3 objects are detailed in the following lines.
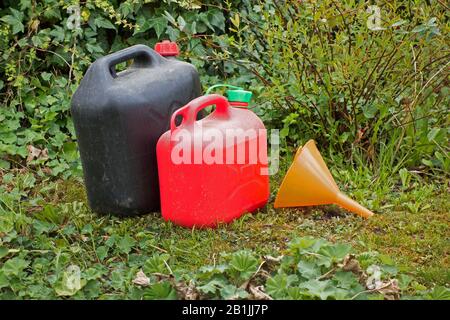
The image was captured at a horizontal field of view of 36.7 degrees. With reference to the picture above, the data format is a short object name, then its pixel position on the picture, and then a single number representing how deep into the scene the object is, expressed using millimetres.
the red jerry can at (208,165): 2666
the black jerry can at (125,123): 2734
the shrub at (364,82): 3213
